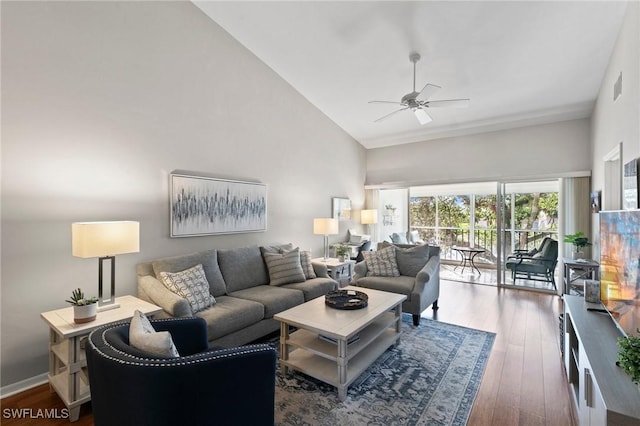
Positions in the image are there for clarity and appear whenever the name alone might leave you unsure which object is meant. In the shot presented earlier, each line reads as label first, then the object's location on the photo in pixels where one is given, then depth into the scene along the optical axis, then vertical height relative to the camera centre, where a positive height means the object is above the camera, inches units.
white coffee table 85.8 -42.2
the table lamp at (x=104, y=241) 86.9 -8.5
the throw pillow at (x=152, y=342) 55.7 -24.6
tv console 48.8 -31.1
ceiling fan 127.6 +51.6
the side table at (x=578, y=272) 152.1 -31.5
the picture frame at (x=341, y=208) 236.0 +4.5
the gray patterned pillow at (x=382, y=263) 157.8 -26.4
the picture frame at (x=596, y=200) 152.2 +7.4
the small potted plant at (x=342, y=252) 204.4 -26.4
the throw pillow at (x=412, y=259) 158.6 -24.3
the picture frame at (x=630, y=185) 94.0 +9.8
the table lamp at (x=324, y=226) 190.2 -8.0
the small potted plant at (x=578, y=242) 161.6 -15.2
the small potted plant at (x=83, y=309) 83.7 -27.2
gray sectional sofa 104.0 -34.7
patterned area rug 78.7 -53.3
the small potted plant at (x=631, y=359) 49.3 -24.5
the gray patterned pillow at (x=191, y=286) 107.2 -26.9
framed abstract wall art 133.0 +3.7
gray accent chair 139.1 -33.1
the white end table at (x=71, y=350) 78.5 -38.9
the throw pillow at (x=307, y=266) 159.5 -28.2
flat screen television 66.9 -13.7
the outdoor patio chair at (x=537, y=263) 194.2 -32.9
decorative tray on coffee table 104.8 -31.7
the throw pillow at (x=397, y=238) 264.7 -21.7
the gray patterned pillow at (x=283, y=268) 148.9 -27.7
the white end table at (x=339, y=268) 182.2 -35.2
